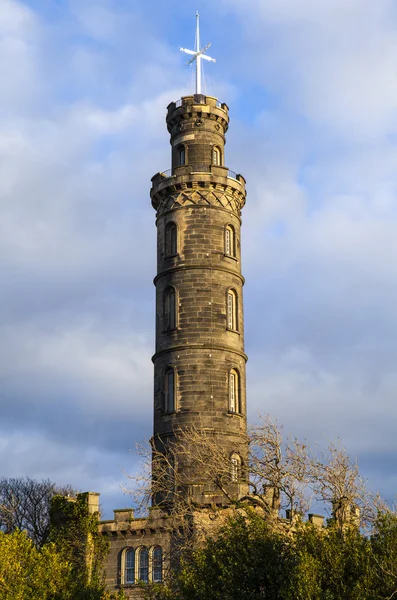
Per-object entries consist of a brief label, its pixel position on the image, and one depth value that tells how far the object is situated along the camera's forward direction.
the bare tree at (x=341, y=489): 34.25
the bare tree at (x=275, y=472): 35.53
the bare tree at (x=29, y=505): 69.62
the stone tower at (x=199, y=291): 46.00
